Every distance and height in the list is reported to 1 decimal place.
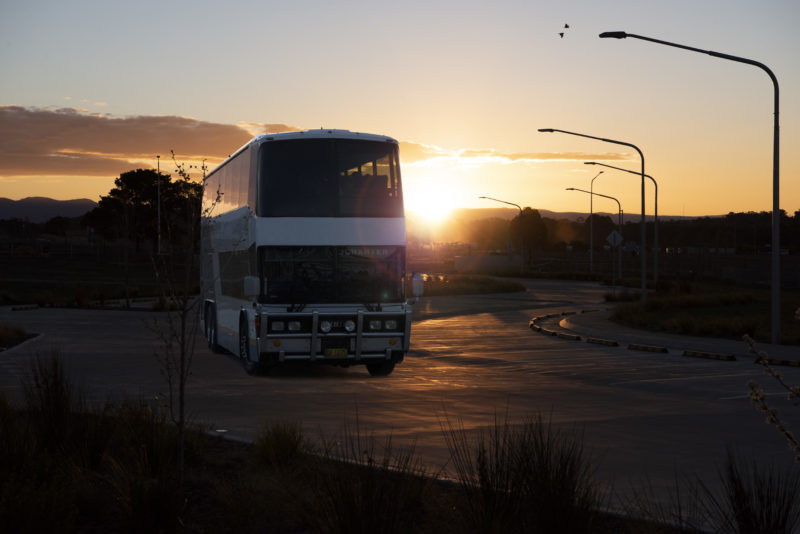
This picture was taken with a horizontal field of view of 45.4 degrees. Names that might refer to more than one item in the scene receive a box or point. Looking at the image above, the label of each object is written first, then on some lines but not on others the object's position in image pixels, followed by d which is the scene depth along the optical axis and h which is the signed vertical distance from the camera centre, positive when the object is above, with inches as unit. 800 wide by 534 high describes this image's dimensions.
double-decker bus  695.7 +7.2
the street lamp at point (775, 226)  947.3 +31.1
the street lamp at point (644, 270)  1447.2 -19.5
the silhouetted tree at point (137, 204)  4323.3 +282.2
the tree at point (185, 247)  298.7 +5.2
